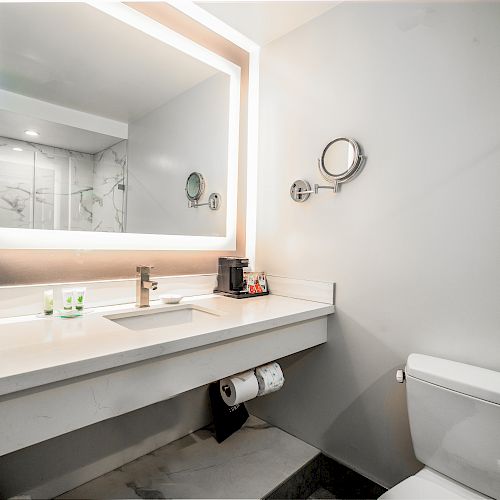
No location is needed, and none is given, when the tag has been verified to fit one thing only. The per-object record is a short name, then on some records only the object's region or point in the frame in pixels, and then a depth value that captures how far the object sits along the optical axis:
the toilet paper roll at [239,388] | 1.35
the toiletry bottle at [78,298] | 1.27
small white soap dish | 1.52
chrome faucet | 1.43
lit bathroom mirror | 1.26
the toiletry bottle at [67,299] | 1.26
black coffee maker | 1.74
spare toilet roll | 1.42
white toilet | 1.00
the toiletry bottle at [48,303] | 1.23
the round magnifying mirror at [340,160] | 1.45
